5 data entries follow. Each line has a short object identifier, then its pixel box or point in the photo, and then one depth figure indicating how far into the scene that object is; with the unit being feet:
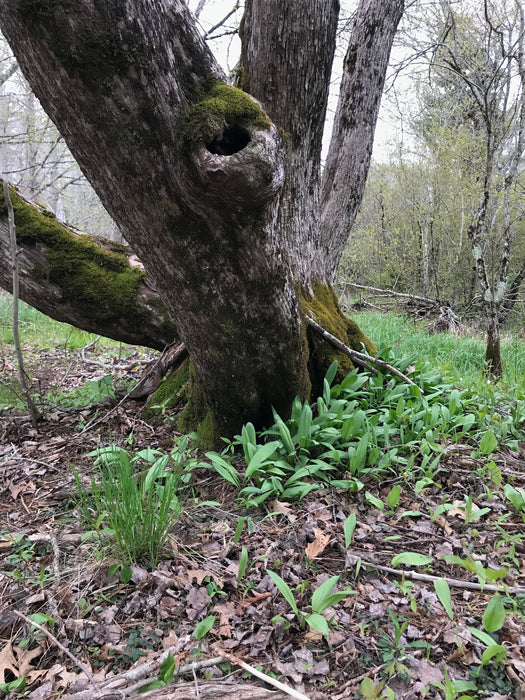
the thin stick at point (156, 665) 3.92
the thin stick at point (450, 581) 5.10
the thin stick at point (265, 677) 3.83
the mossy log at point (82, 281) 10.40
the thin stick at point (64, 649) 3.99
